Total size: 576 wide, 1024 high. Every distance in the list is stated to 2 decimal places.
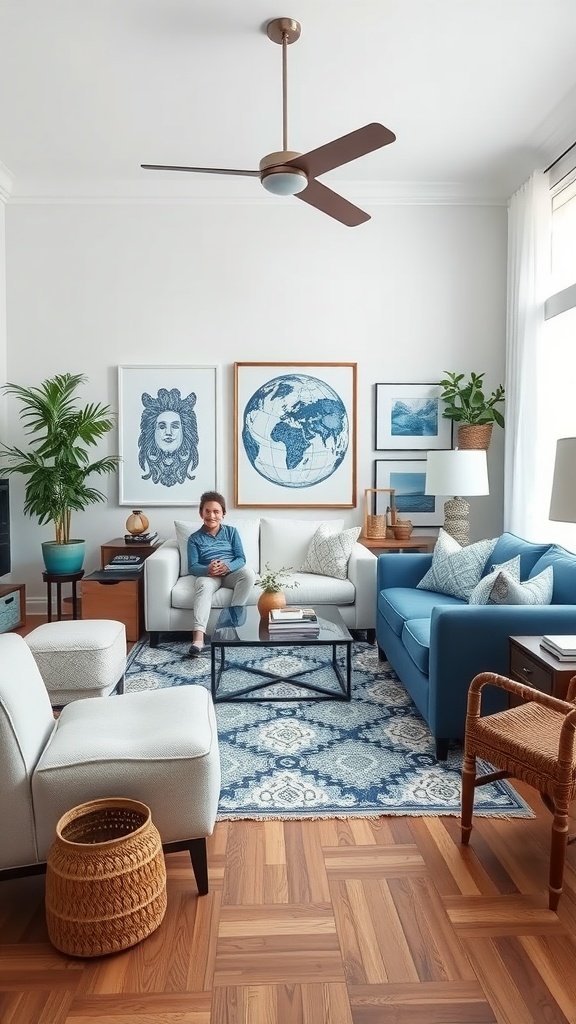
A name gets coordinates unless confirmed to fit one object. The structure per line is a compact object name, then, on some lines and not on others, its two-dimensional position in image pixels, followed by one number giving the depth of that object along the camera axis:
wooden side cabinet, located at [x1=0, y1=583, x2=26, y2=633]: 5.00
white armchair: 1.94
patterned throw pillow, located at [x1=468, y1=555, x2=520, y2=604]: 3.34
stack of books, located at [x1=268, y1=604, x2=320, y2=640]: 3.54
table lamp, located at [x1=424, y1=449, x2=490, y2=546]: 4.52
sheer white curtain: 4.87
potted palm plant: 5.12
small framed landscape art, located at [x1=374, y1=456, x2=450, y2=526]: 5.65
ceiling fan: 2.79
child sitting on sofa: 4.55
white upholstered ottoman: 3.15
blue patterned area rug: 2.60
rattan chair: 2.01
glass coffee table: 3.52
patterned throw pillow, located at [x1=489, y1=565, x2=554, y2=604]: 3.13
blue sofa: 2.91
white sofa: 4.69
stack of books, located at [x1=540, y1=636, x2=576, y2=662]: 2.47
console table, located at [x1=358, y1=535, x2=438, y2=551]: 5.18
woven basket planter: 5.32
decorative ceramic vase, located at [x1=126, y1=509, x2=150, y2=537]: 5.35
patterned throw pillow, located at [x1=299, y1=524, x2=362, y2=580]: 4.98
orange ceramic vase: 3.87
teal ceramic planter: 5.12
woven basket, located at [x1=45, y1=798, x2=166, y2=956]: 1.79
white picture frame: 5.57
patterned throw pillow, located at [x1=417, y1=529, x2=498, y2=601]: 4.04
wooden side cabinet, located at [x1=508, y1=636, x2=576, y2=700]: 2.39
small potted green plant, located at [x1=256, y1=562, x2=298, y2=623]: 3.88
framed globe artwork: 5.58
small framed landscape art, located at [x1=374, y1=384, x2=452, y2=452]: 5.61
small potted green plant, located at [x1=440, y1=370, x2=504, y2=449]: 5.34
